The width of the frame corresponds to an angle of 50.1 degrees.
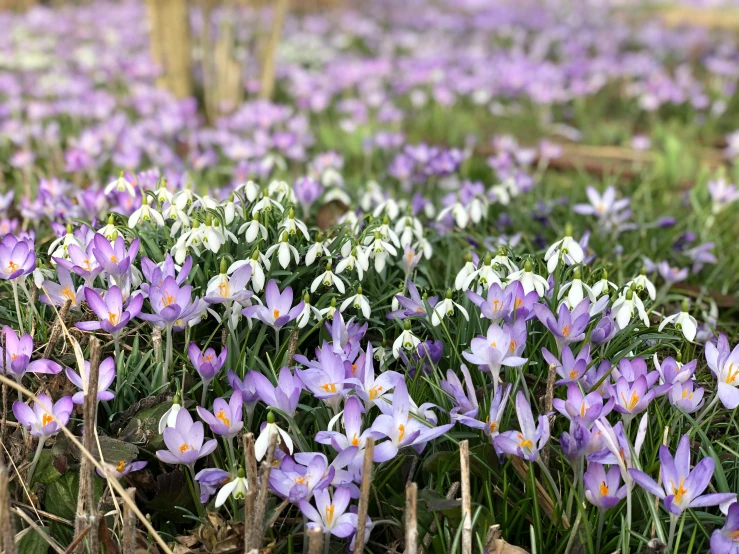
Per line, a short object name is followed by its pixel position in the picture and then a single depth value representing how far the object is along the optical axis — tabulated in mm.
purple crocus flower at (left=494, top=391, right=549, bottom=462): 517
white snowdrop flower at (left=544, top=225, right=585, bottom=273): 704
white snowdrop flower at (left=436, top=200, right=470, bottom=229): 925
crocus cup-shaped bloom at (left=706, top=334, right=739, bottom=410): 588
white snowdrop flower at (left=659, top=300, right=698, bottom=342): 659
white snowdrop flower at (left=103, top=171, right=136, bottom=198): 817
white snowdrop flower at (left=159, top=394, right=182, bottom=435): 538
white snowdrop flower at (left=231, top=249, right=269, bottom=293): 640
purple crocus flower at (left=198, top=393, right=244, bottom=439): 536
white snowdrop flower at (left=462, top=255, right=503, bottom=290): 664
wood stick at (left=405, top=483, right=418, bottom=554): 443
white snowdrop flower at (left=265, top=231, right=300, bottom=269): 680
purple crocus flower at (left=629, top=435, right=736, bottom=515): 484
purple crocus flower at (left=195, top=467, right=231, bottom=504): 527
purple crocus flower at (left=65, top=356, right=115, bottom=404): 560
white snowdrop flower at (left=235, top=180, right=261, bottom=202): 825
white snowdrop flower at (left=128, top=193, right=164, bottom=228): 718
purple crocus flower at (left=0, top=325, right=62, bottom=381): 567
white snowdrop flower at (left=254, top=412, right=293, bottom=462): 521
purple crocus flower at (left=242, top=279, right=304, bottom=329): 616
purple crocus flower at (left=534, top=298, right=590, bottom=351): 591
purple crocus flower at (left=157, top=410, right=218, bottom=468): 531
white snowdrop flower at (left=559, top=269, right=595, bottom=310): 648
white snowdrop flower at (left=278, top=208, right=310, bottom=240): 722
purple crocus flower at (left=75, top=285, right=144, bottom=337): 572
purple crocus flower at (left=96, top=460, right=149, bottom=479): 532
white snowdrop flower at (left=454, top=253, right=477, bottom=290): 690
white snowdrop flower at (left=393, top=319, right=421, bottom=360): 638
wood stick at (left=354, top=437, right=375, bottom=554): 465
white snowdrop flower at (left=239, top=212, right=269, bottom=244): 703
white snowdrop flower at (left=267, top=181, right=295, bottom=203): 875
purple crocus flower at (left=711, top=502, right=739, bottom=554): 483
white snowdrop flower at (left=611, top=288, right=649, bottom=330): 638
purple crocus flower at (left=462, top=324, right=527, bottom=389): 566
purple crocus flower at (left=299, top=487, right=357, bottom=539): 499
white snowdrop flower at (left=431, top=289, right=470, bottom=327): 657
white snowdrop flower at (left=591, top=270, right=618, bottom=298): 663
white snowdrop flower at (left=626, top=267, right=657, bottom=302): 706
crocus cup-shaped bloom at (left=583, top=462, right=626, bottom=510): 500
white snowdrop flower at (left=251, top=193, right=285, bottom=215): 760
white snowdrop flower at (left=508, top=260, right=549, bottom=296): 657
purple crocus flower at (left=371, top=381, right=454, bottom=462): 519
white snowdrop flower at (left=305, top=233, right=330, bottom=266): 713
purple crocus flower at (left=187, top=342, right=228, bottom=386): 579
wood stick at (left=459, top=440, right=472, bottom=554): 474
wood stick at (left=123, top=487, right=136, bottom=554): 472
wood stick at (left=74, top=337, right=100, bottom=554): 494
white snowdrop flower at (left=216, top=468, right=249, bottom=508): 499
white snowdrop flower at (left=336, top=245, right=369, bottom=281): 711
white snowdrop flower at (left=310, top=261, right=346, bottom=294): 686
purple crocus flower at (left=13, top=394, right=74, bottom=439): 542
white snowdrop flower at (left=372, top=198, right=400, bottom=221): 870
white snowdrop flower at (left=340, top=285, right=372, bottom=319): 673
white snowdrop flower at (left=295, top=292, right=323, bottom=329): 637
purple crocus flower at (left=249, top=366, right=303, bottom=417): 550
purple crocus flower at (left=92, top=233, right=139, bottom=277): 610
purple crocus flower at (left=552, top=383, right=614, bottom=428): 520
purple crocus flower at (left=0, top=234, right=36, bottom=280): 629
